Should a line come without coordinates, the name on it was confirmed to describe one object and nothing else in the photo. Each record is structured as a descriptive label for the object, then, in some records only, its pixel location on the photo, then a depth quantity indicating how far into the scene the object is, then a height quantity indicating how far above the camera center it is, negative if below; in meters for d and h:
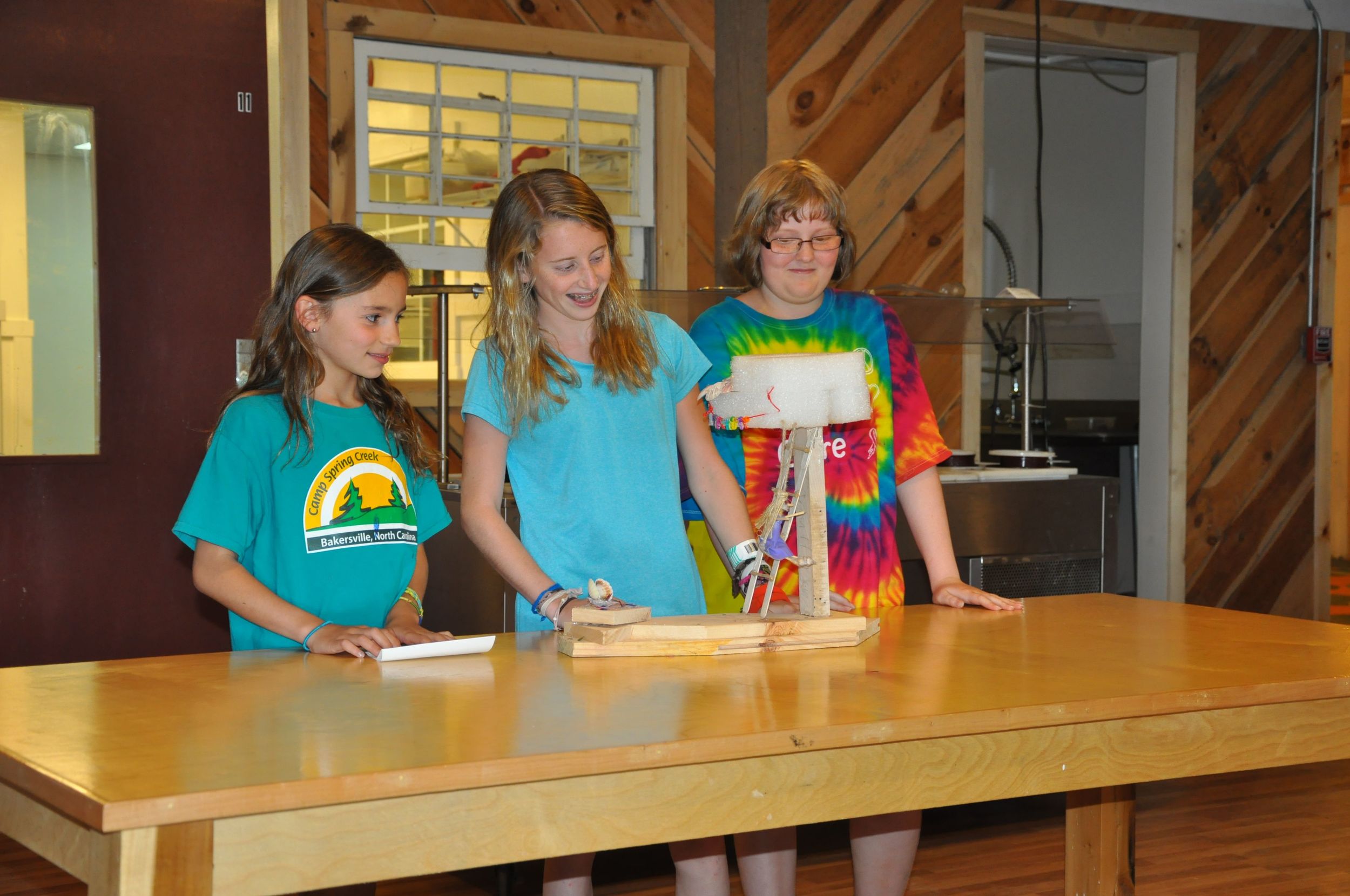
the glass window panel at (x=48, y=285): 3.32 +0.25
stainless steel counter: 3.43 -0.38
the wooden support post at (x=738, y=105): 4.02 +0.83
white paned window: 3.75 +0.71
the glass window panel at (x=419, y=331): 4.28 +0.17
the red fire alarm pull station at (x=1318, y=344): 5.09 +0.16
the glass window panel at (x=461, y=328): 3.78 +0.17
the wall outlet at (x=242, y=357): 3.57 +0.07
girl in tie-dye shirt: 1.92 -0.04
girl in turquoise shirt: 1.74 -0.04
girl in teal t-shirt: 1.73 -0.11
